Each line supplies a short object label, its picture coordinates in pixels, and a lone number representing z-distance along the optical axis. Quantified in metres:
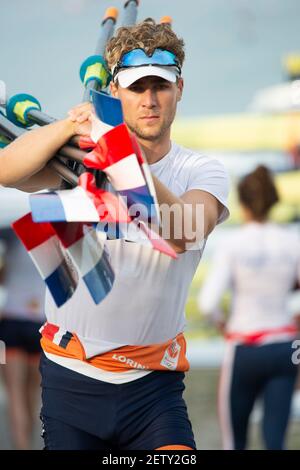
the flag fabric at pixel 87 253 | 5.54
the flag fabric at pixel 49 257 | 5.72
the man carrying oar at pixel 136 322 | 6.34
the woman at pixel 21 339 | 12.40
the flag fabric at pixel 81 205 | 5.32
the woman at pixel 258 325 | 10.48
